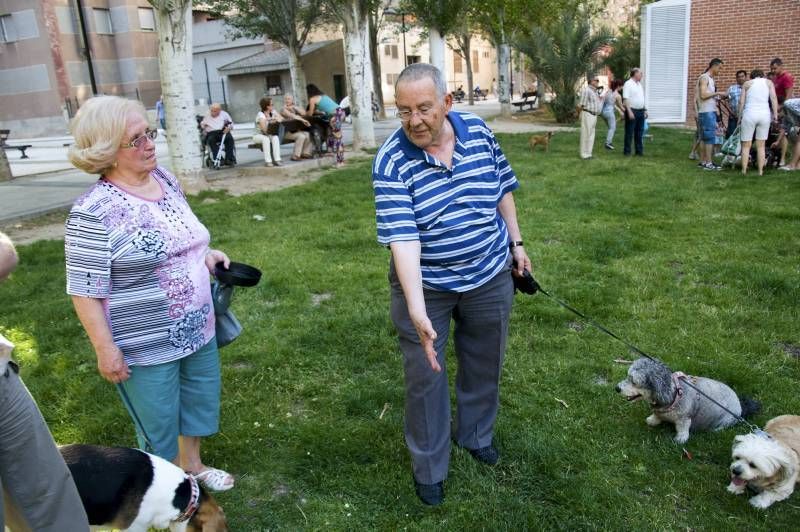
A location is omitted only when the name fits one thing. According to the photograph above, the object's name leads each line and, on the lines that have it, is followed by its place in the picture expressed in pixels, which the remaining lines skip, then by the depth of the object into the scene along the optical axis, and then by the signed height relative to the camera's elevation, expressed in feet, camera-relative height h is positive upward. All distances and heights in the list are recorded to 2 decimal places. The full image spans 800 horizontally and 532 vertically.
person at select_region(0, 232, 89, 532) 5.78 -3.21
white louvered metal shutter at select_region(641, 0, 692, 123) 57.72 +2.27
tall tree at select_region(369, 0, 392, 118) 86.07 +5.94
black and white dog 7.07 -4.20
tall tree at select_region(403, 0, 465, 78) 64.44 +8.41
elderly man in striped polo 7.91 -2.03
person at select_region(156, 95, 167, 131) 92.02 +1.24
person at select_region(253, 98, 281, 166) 41.63 -1.93
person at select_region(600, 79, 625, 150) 44.62 -1.81
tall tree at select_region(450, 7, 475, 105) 121.70 +11.37
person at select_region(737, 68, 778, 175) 30.68 -1.62
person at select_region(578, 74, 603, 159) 38.60 -1.60
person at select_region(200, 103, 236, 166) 45.16 -1.01
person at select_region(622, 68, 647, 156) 39.45 -1.52
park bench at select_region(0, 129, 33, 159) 54.95 -1.76
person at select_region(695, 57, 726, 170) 34.14 -1.74
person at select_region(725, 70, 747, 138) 37.06 -1.16
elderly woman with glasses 7.21 -1.80
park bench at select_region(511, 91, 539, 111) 97.25 -1.29
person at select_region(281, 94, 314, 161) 44.37 -1.91
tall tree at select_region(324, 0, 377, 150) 45.60 +3.55
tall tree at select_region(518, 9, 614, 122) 66.33 +3.70
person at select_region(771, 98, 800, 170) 31.74 -2.64
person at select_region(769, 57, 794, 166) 38.27 -0.42
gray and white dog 9.91 -5.03
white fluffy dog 8.50 -5.25
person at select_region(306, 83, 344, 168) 43.04 -0.55
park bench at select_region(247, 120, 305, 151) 42.26 -1.22
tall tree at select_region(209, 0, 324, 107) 77.71 +11.57
